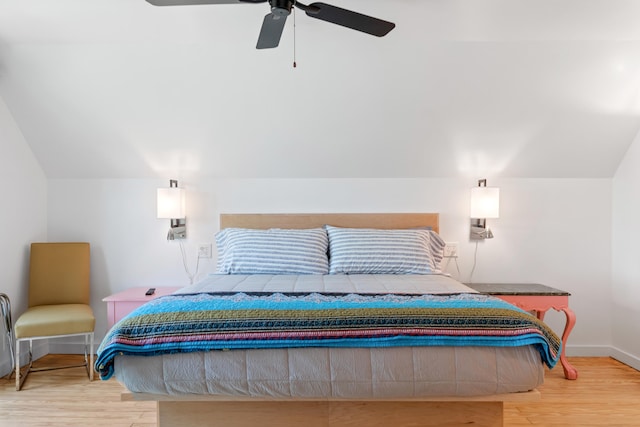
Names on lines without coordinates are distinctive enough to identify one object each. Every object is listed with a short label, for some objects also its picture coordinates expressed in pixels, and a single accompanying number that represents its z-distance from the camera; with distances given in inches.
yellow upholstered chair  106.9
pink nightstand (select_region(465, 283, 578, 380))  111.2
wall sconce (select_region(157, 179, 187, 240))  122.6
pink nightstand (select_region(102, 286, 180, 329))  112.0
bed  65.7
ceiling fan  68.1
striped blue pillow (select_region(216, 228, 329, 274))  109.7
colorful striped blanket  65.8
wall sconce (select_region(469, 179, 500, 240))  121.9
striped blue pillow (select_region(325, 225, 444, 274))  110.6
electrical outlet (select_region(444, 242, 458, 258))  130.3
